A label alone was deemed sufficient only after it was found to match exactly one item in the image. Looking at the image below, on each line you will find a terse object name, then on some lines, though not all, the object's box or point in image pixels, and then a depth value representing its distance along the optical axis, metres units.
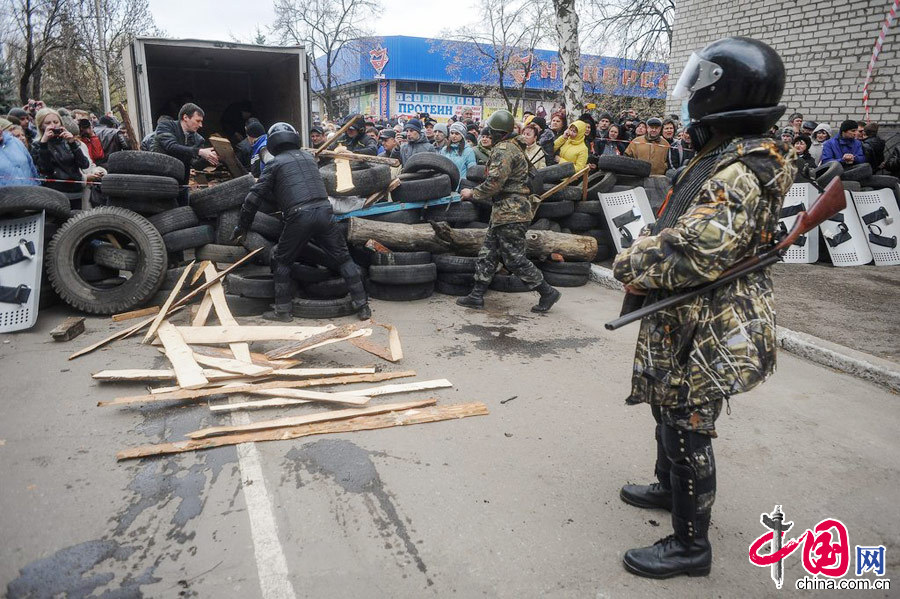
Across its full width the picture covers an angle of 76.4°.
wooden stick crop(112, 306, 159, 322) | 6.01
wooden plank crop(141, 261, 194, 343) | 5.37
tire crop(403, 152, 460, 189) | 7.64
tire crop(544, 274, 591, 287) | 8.05
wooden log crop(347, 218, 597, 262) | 7.00
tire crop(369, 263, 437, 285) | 6.81
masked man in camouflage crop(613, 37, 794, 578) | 2.11
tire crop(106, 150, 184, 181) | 6.35
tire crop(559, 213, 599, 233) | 8.59
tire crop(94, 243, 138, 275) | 6.33
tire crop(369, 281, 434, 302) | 7.02
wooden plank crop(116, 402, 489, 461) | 3.44
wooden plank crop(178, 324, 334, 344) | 5.07
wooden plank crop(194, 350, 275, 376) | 4.41
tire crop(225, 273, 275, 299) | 6.28
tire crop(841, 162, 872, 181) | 9.12
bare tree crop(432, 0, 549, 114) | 29.72
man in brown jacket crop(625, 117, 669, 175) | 9.86
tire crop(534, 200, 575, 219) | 8.34
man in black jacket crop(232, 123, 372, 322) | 5.95
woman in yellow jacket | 9.30
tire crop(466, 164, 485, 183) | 8.16
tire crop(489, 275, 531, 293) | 7.62
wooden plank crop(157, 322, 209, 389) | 4.19
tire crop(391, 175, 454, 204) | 7.48
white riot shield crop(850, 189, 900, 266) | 8.81
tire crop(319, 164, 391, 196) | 7.25
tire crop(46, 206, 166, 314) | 6.03
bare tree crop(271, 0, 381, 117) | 33.38
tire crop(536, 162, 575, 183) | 8.27
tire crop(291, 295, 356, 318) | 6.28
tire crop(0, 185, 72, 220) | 5.73
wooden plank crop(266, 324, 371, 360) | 4.90
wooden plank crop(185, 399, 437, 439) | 3.61
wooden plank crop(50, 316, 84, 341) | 5.33
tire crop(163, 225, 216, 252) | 6.56
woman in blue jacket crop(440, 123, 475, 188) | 9.60
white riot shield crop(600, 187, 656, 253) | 8.54
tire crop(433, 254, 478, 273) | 7.25
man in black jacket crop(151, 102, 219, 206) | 7.04
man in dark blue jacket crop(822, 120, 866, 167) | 9.68
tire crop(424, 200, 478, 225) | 7.70
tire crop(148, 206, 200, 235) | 6.55
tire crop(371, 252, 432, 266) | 6.98
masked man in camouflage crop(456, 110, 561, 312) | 6.48
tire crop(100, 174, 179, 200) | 6.23
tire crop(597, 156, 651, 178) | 8.74
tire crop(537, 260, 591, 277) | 8.06
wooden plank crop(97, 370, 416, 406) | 4.01
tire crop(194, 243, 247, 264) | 6.74
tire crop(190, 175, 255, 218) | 6.65
